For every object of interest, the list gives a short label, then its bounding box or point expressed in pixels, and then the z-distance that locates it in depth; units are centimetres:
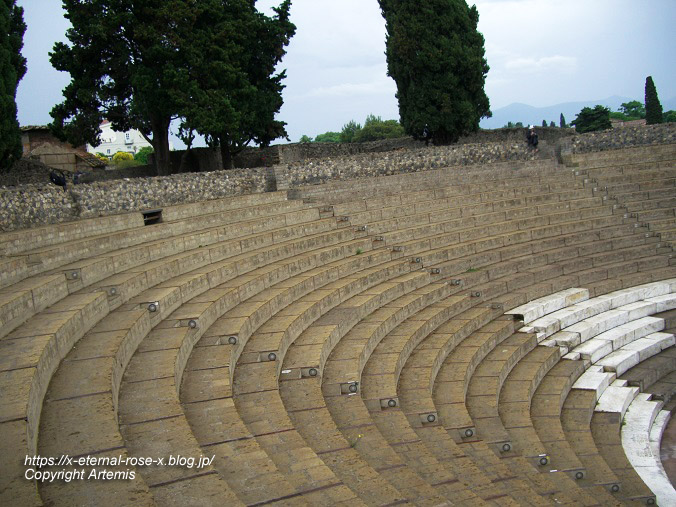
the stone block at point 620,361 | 1195
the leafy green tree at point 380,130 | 5631
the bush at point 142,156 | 4791
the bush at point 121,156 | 4255
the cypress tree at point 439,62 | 2255
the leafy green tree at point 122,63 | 1820
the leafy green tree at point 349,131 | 6994
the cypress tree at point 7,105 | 1443
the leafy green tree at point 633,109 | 7069
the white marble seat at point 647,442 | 840
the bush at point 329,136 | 8312
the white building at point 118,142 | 8662
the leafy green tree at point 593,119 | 4081
